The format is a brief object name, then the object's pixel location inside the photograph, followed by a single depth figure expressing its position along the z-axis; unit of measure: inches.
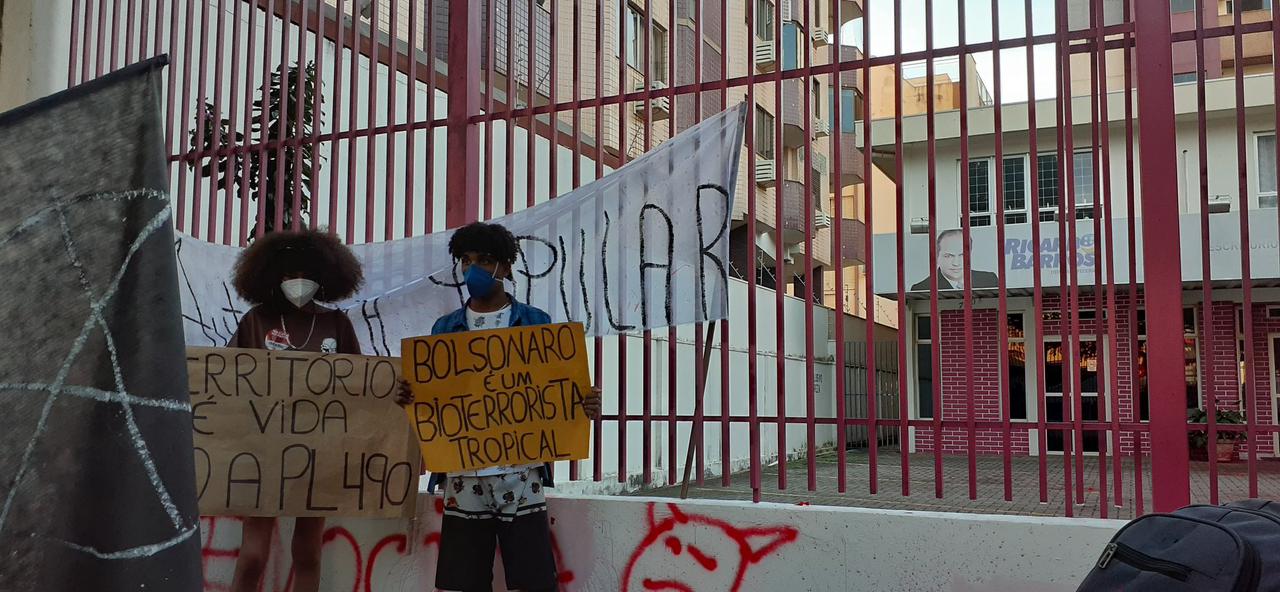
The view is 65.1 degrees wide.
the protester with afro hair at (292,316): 164.9
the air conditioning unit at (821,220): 925.2
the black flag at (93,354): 58.7
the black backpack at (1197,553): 87.5
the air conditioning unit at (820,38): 916.6
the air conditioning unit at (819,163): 874.3
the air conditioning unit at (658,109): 515.2
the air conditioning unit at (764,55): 797.2
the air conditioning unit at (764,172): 826.8
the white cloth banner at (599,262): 166.1
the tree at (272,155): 221.9
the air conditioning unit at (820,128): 779.4
